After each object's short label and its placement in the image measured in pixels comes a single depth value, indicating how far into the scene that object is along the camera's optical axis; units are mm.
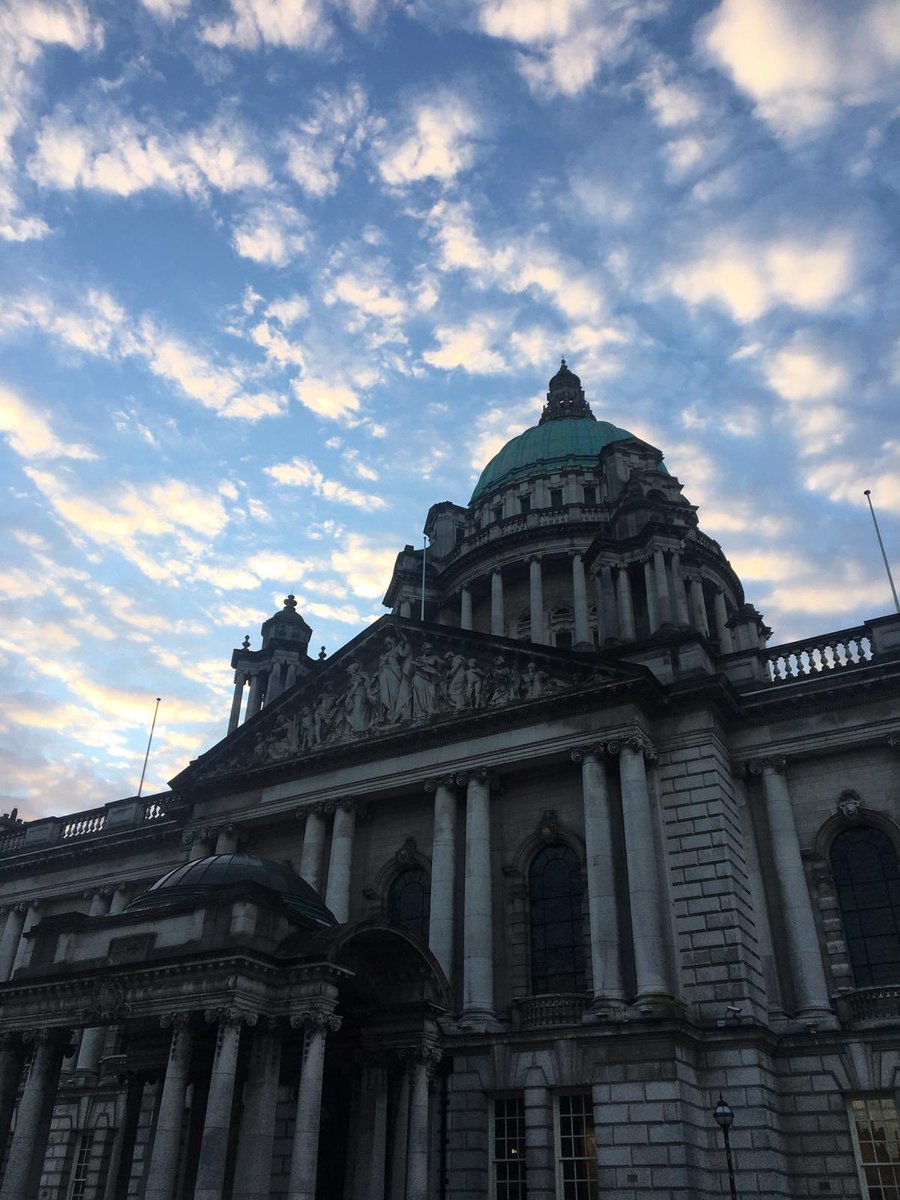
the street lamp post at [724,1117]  21234
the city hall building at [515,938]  21781
